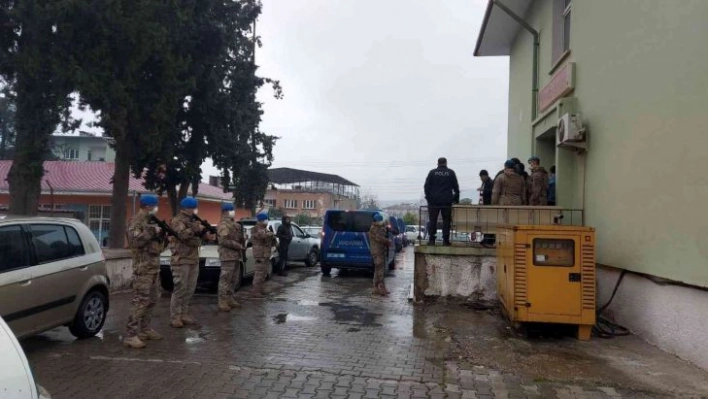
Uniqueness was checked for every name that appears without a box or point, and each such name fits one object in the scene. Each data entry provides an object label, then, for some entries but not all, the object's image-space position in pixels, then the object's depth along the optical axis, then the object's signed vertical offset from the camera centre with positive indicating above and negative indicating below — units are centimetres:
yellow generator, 736 -58
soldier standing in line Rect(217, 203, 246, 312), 962 -66
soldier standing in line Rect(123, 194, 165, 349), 696 -69
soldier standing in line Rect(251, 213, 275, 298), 1143 -59
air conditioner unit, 947 +176
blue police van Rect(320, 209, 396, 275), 1542 -49
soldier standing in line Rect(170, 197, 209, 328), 795 -57
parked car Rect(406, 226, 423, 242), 4281 -50
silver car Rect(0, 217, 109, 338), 592 -77
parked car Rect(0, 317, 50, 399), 252 -77
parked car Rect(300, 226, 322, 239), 2632 -39
